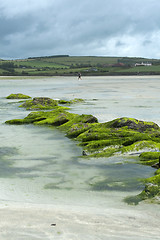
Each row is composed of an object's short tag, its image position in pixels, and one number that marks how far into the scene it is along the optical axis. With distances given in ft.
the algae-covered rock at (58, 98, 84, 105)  98.48
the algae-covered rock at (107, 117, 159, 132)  44.39
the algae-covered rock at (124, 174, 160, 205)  21.91
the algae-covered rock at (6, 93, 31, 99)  117.53
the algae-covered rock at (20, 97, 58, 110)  85.26
